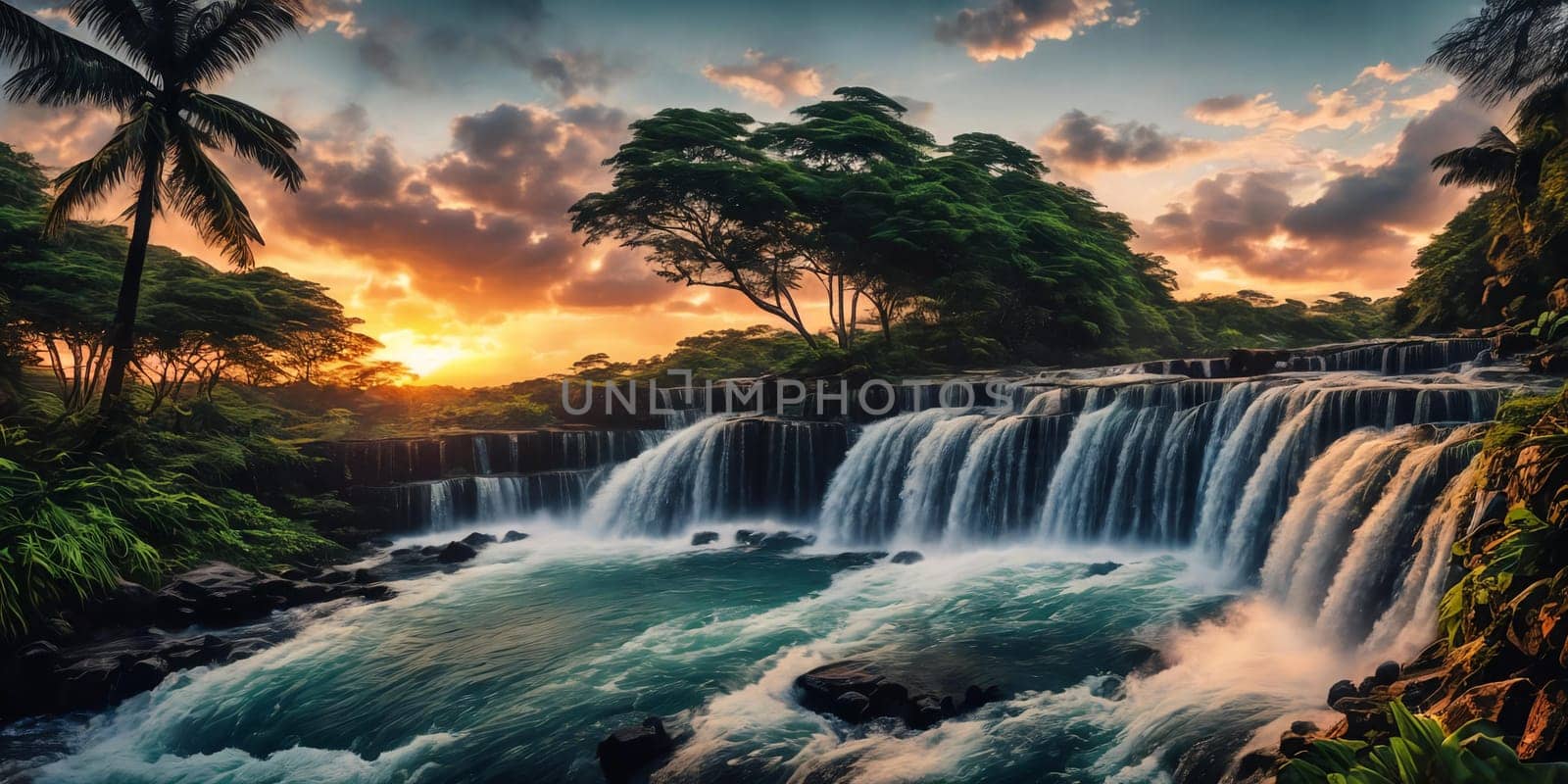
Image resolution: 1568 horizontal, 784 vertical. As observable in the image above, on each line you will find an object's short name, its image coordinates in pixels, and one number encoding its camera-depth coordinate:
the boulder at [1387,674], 6.08
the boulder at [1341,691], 6.64
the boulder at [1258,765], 5.55
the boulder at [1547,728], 3.68
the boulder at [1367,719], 5.04
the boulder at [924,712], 7.49
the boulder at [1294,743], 5.40
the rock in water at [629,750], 7.01
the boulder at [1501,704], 4.07
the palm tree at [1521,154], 14.99
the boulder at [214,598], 11.22
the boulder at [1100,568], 12.59
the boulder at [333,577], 14.57
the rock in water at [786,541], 17.33
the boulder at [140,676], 9.23
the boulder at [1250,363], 17.78
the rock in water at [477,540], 18.09
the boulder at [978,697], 7.89
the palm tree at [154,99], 12.45
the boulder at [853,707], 7.69
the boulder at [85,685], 8.84
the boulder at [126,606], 10.43
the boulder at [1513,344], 14.47
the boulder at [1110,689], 8.02
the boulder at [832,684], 8.09
